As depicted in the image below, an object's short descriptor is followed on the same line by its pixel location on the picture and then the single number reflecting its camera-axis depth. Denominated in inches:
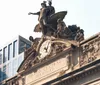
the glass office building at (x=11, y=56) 2869.1
